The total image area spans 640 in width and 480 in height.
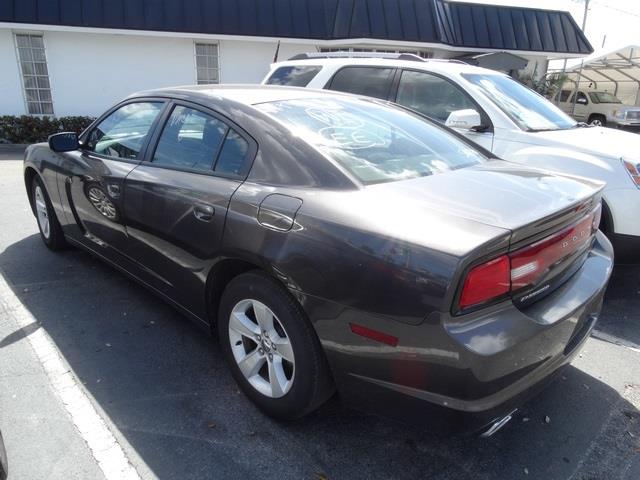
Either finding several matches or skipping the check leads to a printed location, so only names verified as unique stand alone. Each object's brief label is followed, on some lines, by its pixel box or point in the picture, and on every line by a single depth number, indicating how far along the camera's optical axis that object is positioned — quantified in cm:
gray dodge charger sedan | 183
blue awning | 1220
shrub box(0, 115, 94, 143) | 1255
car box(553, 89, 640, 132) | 1910
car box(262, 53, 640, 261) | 386
